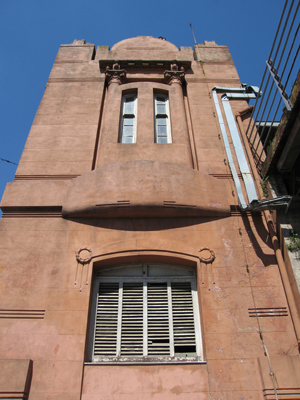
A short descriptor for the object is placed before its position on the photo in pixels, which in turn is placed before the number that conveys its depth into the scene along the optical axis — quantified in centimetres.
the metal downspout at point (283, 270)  738
